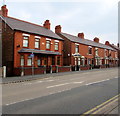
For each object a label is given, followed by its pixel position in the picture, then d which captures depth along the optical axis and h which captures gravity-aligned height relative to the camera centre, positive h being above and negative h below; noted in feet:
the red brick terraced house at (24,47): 65.31 +8.11
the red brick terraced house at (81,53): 100.39 +6.57
